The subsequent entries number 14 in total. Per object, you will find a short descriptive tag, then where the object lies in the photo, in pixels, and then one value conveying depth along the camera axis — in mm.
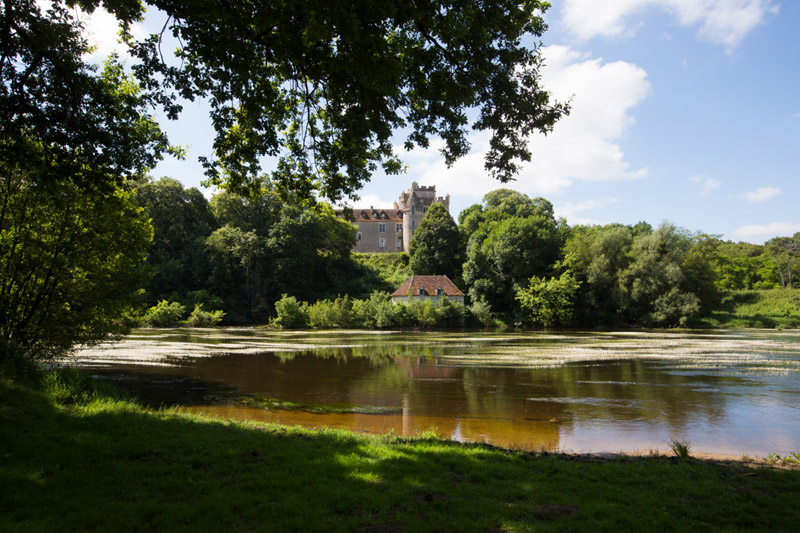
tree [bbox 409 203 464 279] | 79062
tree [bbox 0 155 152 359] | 12695
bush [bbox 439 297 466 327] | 57906
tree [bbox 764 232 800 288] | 82062
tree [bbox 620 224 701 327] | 58156
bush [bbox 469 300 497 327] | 61688
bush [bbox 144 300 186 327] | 54822
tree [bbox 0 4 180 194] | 8891
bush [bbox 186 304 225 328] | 57625
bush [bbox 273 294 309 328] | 56862
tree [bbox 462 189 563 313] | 66625
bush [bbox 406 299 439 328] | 56125
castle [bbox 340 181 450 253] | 105625
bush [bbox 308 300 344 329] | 56875
